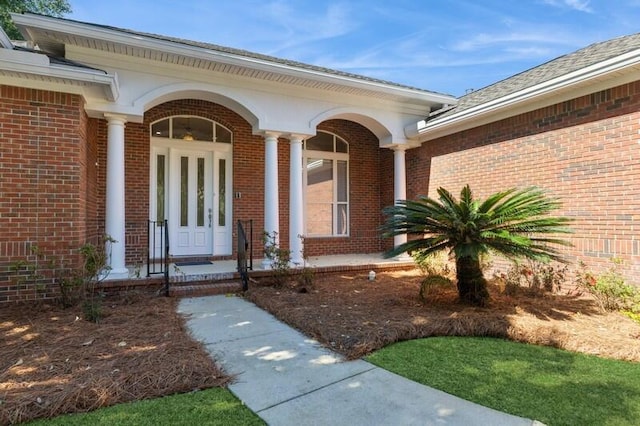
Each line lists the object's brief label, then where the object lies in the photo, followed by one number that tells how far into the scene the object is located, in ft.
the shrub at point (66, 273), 16.11
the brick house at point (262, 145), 16.67
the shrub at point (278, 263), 21.07
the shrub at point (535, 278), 19.71
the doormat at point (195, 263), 24.31
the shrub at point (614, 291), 16.12
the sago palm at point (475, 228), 15.42
